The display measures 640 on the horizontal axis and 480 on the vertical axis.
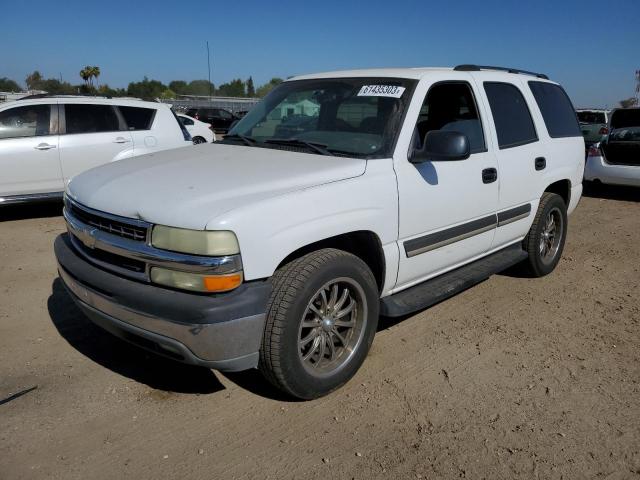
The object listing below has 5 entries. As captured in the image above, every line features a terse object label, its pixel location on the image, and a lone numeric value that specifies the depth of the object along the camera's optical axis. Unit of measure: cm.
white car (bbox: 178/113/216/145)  1382
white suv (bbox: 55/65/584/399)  250
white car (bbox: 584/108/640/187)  920
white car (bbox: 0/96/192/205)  708
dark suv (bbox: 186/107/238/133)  2502
